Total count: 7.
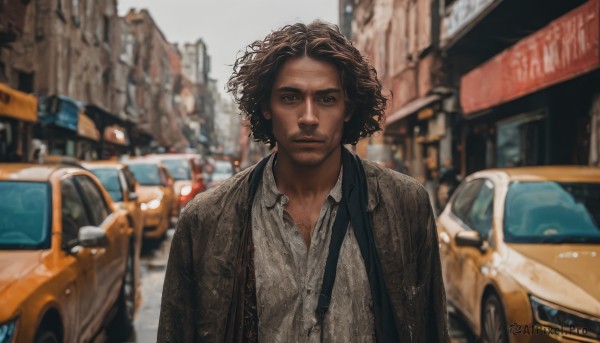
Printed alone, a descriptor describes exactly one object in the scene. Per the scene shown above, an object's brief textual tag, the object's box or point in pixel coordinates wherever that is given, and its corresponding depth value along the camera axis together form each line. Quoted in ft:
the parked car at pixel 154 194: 40.34
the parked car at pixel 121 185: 30.33
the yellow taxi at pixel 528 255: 13.41
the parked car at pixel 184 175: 51.90
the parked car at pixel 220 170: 94.48
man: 6.56
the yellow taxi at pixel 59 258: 12.42
